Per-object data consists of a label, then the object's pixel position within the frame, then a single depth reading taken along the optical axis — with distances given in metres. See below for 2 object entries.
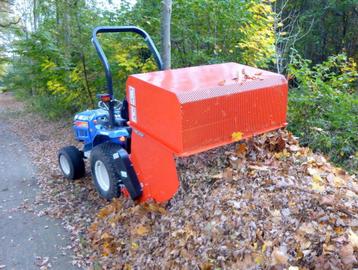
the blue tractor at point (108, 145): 3.81
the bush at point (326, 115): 4.15
